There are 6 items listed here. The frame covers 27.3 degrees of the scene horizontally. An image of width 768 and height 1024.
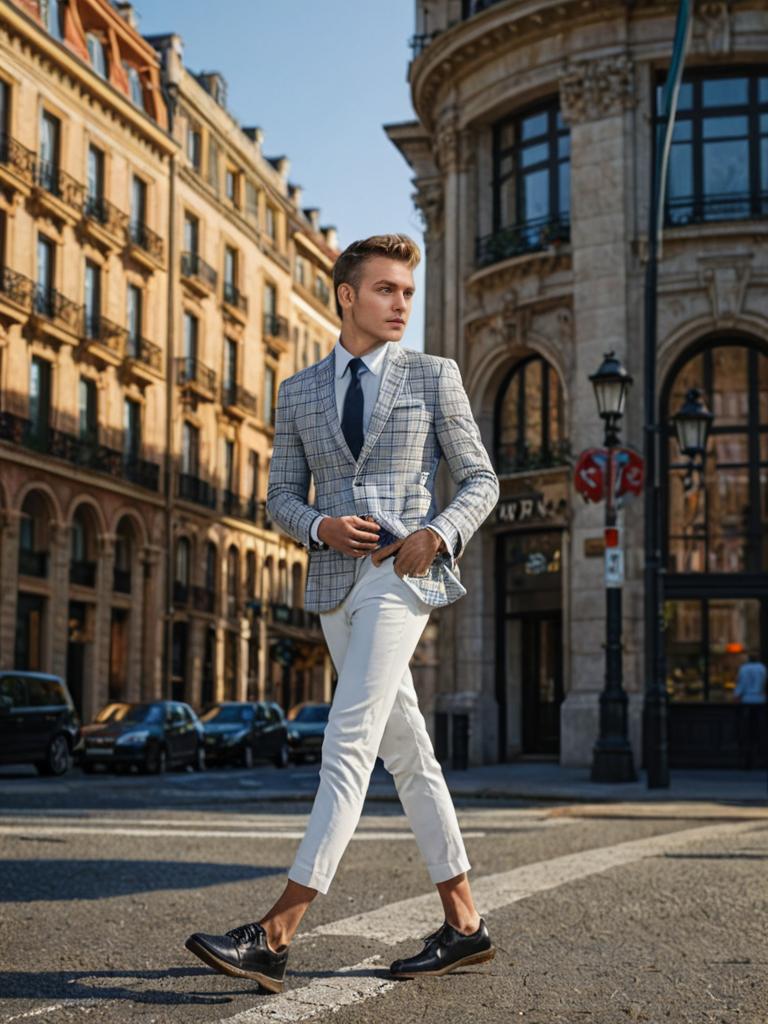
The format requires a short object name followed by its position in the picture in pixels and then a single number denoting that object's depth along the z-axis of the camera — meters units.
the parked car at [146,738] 26.52
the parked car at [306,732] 33.84
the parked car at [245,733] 30.12
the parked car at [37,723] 24.16
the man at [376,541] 4.41
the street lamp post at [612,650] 19.16
